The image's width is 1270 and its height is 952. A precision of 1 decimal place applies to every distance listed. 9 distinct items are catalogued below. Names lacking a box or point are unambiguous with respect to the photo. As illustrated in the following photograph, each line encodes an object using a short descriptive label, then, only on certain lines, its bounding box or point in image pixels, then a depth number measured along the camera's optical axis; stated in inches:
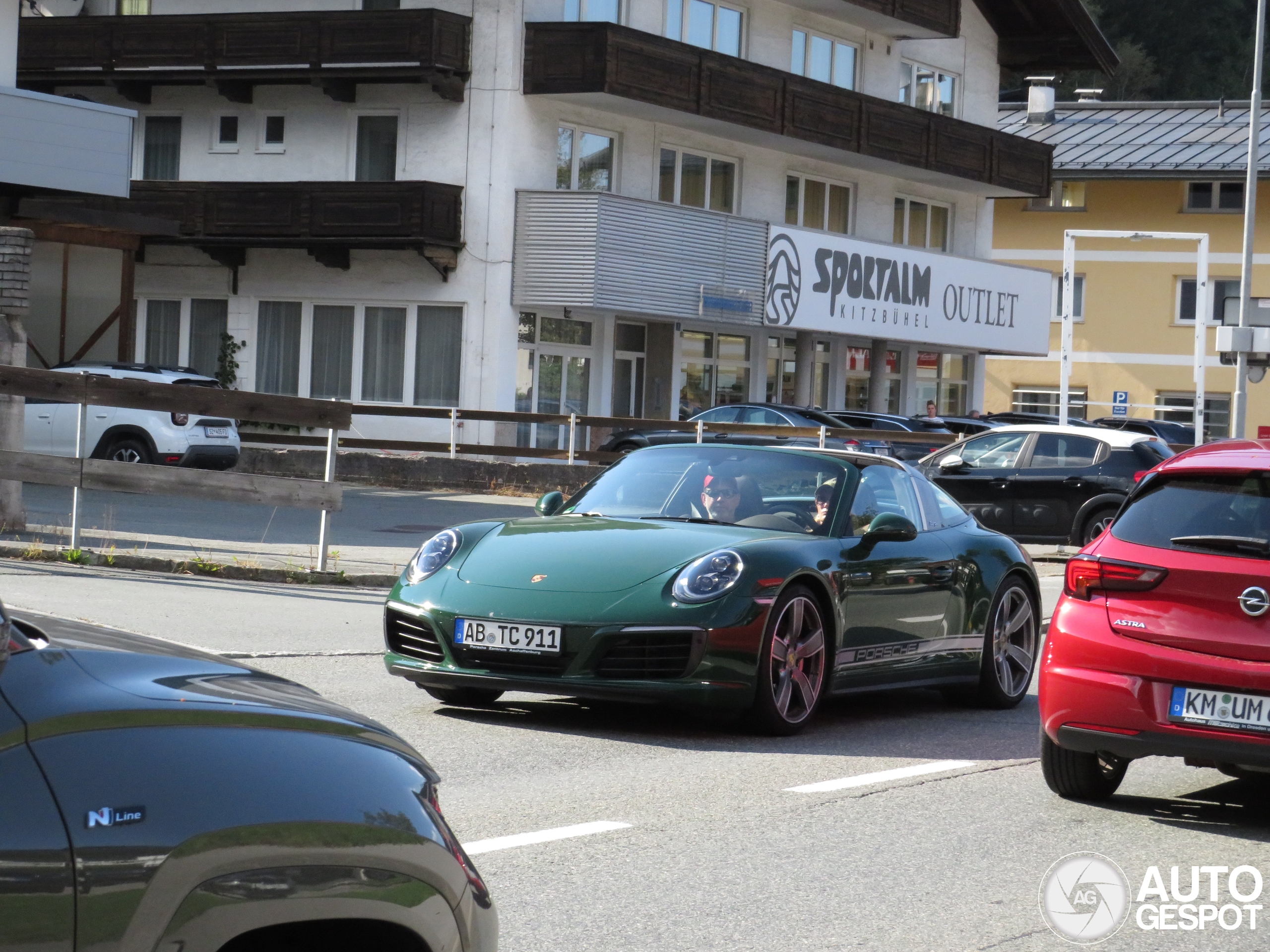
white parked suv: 960.9
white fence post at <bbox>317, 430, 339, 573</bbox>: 577.3
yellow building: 2249.0
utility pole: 1216.8
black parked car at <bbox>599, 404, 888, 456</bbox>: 1142.3
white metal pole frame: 1154.7
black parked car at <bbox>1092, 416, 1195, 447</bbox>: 1373.0
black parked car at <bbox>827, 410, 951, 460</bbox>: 1278.3
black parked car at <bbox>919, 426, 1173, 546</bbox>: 836.0
